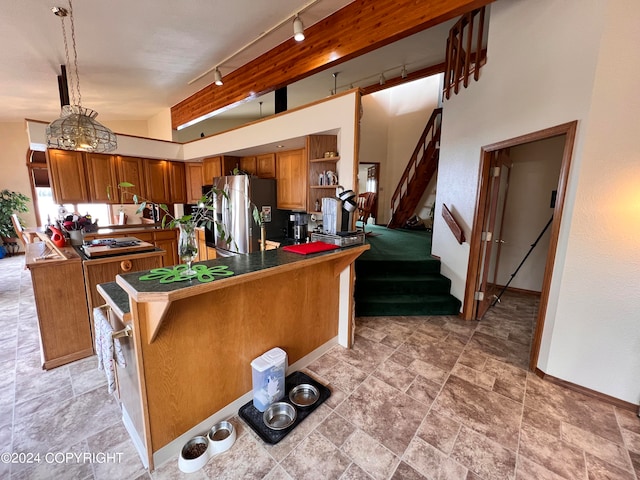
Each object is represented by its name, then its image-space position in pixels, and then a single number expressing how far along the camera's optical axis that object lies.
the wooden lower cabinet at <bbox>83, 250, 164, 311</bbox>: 2.56
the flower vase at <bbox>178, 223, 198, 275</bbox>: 1.47
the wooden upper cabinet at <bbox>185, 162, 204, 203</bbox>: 5.45
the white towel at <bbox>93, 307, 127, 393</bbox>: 1.51
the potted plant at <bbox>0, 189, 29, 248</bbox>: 6.28
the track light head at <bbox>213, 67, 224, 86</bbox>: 3.85
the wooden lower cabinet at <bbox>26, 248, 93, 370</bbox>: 2.35
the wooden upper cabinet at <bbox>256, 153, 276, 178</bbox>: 4.08
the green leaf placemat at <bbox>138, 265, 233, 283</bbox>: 1.39
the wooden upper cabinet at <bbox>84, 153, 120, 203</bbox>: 4.62
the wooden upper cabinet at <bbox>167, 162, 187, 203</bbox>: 5.45
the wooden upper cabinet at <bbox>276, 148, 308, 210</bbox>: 3.69
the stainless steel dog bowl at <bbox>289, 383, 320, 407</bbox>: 2.06
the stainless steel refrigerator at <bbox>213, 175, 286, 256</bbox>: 3.84
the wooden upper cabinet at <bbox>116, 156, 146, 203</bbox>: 4.86
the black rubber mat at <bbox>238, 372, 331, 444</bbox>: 1.76
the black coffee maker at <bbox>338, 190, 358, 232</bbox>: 2.40
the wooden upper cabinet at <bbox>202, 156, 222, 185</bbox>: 4.61
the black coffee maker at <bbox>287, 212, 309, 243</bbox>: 3.93
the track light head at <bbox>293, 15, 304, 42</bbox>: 2.55
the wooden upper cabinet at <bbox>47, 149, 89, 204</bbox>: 4.30
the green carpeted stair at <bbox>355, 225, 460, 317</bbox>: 3.67
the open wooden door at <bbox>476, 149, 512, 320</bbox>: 3.29
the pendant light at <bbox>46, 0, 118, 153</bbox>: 2.77
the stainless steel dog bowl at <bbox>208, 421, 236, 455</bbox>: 1.65
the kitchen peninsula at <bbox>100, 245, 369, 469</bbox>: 1.40
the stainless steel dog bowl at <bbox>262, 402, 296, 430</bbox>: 1.84
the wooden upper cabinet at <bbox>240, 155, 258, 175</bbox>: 4.46
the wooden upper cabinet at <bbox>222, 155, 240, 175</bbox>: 4.53
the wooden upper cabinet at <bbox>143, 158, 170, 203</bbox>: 5.16
